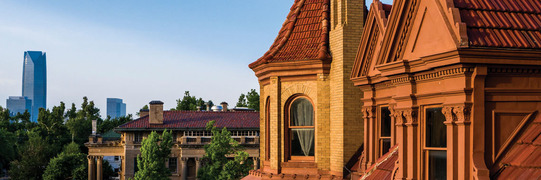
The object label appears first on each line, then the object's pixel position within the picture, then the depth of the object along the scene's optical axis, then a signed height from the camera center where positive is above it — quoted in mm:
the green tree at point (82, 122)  120375 -689
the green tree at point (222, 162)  50312 -3369
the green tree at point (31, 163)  84312 -5691
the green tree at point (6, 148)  102438 -4543
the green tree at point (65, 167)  80688 -5905
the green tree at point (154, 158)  56156 -3358
